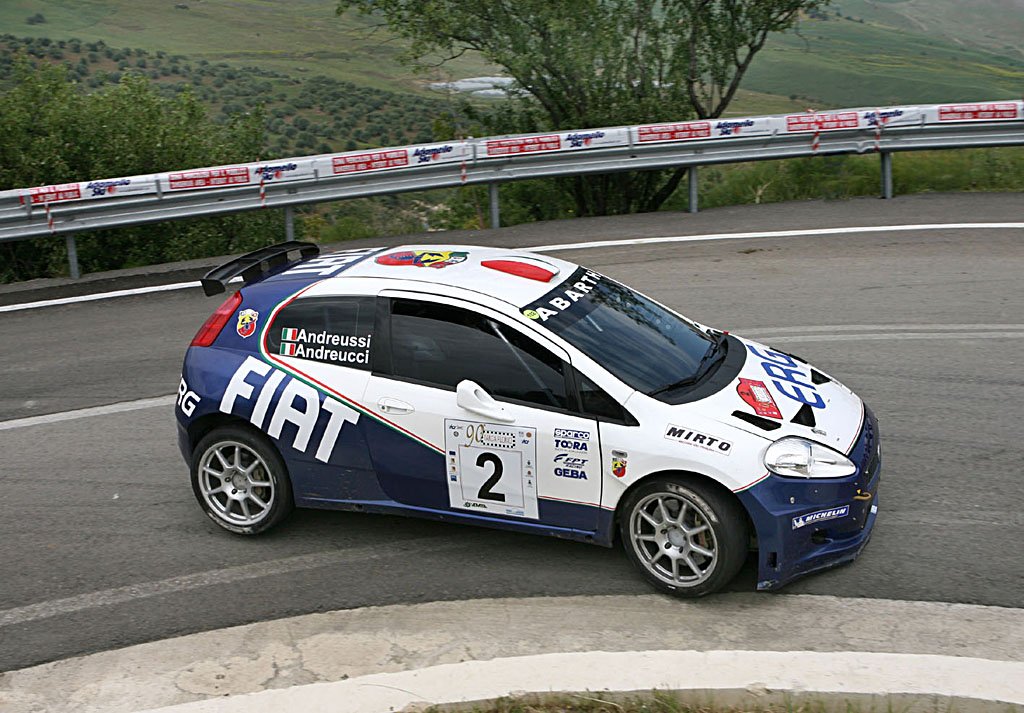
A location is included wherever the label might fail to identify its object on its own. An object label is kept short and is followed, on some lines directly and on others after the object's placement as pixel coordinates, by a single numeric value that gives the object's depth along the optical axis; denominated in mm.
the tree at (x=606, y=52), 17016
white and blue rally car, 5707
